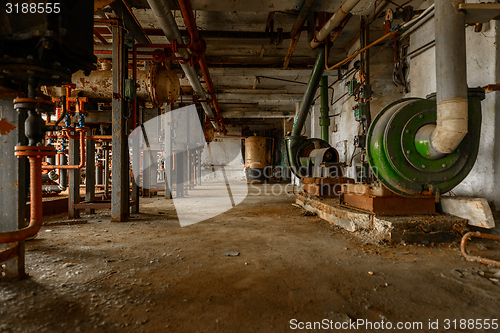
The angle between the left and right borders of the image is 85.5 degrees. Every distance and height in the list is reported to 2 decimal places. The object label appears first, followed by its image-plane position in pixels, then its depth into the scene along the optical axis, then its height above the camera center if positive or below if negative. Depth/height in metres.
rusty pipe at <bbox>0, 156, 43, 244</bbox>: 1.69 -0.17
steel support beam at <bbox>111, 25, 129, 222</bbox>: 3.96 +0.65
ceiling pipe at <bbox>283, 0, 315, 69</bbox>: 4.19 +2.50
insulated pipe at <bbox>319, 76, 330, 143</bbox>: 6.62 +1.41
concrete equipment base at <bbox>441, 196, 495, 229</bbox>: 2.51 -0.44
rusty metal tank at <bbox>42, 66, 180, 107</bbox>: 4.19 +1.33
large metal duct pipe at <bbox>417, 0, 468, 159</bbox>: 2.26 +0.76
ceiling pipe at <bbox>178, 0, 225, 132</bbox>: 3.50 +2.09
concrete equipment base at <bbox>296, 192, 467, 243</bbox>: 2.66 -0.62
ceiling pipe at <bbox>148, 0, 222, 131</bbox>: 3.41 +2.08
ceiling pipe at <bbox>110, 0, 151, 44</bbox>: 3.91 +2.42
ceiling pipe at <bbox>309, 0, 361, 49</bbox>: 3.65 +2.22
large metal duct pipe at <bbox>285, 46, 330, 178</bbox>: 5.89 +0.52
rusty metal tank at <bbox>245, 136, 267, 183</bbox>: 14.72 +0.48
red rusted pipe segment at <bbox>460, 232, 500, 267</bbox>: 2.04 -0.70
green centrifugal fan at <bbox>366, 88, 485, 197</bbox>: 2.64 +0.12
